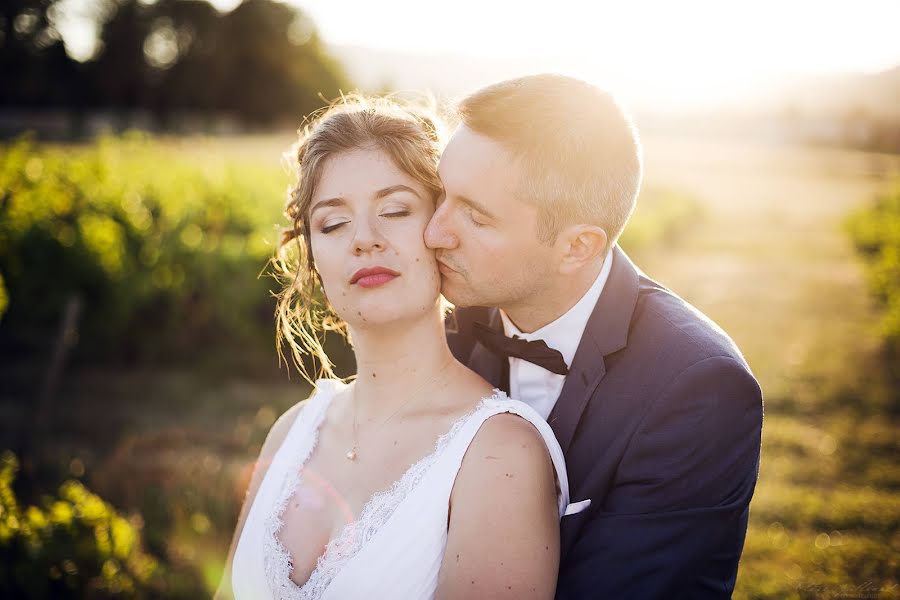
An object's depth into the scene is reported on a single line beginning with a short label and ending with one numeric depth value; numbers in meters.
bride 2.21
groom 2.45
